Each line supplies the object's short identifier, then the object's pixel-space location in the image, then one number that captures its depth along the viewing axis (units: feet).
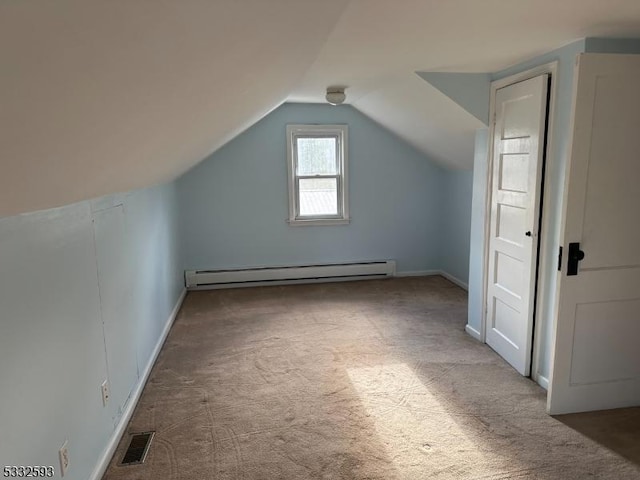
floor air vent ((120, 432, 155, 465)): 6.98
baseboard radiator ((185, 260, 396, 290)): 16.49
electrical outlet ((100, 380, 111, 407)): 6.96
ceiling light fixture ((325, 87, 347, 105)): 12.33
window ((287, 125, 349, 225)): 16.55
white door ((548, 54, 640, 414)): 7.03
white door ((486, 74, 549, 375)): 8.75
